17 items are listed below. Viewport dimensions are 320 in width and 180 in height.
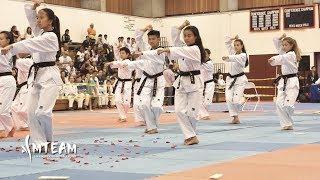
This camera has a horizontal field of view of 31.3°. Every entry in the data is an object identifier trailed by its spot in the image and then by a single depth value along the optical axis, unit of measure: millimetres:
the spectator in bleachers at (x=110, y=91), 25688
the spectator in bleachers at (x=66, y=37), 26784
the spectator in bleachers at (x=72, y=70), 24730
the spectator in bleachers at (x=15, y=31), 22006
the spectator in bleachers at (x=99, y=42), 28297
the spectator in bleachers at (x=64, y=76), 23359
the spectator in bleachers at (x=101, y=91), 25109
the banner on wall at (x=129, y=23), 32441
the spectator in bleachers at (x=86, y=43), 27562
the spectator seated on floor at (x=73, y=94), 23594
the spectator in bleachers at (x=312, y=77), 29433
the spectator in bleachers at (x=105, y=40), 29150
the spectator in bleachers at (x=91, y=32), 28719
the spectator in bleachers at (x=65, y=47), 25047
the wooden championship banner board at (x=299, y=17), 30953
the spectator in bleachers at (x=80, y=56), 26125
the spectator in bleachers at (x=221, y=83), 30625
